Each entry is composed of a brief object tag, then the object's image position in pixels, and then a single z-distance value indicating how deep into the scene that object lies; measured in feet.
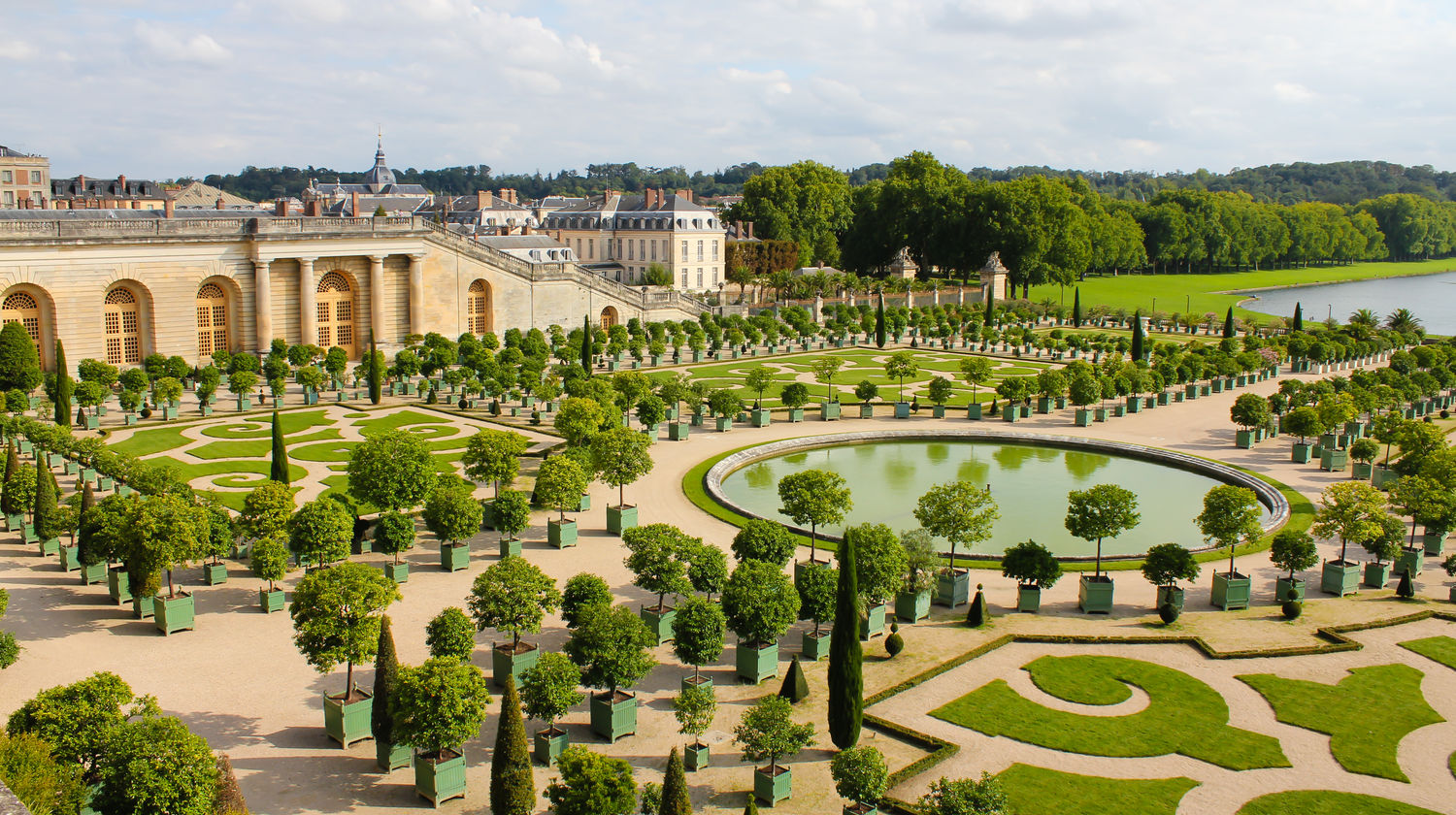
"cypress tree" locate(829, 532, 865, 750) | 67.82
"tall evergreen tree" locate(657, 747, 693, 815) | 55.47
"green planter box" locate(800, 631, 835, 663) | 83.97
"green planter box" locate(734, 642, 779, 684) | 79.87
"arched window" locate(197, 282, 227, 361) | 203.62
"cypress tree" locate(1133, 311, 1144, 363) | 238.07
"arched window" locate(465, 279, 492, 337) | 237.66
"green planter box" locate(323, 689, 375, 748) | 69.72
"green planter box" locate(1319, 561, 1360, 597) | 98.43
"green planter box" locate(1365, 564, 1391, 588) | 101.24
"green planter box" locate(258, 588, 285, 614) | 91.20
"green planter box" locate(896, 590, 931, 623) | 92.12
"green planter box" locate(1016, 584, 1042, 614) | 93.66
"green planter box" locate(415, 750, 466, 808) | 63.36
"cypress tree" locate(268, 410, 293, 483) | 113.09
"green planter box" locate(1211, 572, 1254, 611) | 94.38
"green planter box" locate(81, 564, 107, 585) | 97.16
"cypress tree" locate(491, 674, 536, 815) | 59.72
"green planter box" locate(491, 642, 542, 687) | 78.48
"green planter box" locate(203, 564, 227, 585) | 96.63
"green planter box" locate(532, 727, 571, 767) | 68.39
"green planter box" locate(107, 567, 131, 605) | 93.25
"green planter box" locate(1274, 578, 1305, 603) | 94.53
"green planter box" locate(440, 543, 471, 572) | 101.45
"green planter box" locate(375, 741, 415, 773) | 67.05
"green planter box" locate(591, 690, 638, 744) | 70.49
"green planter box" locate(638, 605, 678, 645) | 87.45
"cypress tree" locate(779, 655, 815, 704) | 77.15
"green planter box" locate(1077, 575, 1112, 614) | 92.68
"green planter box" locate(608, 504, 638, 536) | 112.98
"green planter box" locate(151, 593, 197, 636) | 86.33
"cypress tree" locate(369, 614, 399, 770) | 66.69
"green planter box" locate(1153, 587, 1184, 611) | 92.20
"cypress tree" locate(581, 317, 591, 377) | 191.44
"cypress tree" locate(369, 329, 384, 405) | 172.45
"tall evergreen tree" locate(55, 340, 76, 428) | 144.36
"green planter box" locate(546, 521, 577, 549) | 107.86
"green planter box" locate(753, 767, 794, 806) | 63.82
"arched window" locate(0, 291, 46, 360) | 180.55
